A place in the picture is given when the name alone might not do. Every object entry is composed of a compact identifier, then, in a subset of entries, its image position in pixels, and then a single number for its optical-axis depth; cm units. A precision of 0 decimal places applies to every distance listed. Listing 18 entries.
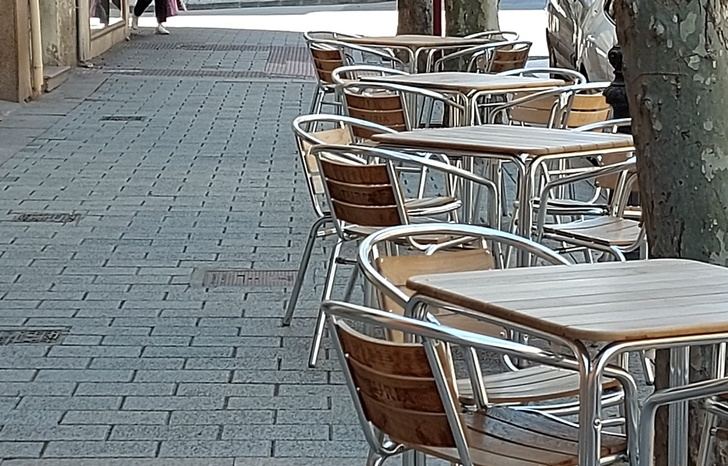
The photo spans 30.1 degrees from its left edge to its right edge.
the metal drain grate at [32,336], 552
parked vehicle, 1059
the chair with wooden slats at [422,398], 253
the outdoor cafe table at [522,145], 479
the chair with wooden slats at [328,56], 952
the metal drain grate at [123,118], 1210
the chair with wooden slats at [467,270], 321
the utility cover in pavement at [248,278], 655
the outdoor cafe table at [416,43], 952
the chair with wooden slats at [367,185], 463
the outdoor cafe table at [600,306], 247
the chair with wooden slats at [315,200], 544
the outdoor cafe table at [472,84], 690
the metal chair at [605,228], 495
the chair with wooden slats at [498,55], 936
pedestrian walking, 2062
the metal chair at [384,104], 668
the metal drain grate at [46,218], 786
